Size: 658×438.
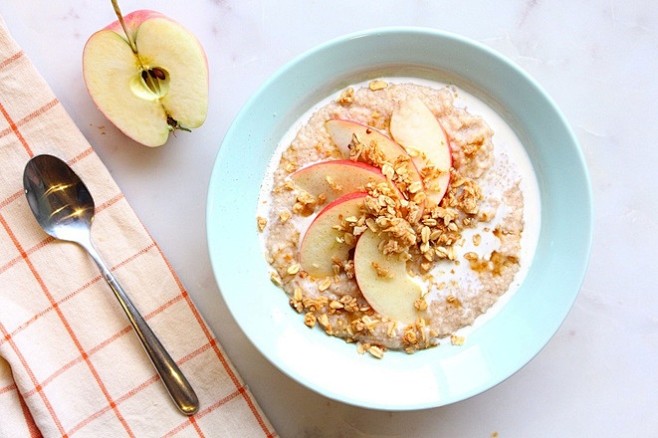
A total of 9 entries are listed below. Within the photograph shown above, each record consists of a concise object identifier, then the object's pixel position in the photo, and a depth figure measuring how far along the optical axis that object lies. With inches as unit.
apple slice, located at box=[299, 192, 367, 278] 23.4
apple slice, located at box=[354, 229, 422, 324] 23.5
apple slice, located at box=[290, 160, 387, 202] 23.4
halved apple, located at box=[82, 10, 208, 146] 23.7
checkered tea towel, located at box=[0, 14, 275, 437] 24.6
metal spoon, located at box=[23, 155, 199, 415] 24.5
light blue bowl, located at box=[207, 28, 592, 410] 23.5
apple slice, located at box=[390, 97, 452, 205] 23.7
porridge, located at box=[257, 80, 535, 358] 23.6
